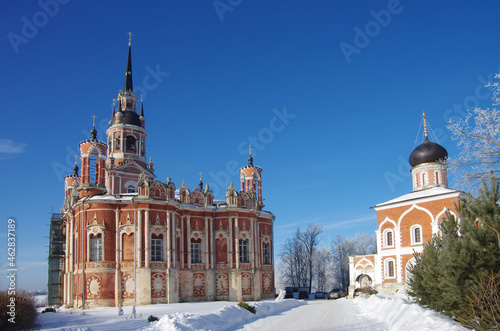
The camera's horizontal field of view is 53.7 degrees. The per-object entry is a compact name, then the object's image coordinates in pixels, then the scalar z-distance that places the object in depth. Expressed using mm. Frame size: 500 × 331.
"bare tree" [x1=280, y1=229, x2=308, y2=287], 68562
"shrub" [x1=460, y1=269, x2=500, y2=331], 11248
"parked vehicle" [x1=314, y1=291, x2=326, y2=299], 49281
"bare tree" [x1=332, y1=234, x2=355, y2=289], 72875
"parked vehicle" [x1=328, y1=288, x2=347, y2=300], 48094
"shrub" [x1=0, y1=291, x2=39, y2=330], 13703
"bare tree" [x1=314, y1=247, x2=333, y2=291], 73875
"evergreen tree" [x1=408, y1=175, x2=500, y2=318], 13492
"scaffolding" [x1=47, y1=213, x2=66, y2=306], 45219
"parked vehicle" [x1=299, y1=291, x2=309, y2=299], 47344
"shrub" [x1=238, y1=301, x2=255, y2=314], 21547
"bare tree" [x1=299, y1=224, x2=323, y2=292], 66688
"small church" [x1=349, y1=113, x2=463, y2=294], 39406
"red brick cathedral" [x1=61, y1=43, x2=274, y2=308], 32812
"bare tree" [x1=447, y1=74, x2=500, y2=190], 14180
